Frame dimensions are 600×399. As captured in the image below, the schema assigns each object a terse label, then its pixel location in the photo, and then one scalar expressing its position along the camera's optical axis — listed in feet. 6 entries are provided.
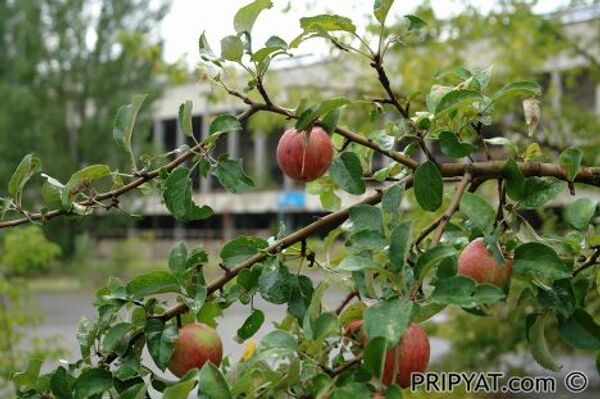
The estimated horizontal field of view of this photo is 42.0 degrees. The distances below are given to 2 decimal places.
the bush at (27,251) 13.87
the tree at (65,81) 55.52
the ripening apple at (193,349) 2.81
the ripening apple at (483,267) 2.61
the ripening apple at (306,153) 2.82
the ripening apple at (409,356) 2.24
